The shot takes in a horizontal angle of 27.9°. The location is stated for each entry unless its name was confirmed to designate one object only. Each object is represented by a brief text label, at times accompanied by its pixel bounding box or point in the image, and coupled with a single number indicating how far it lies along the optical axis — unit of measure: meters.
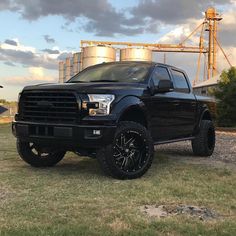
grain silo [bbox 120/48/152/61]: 30.83
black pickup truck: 6.84
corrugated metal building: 37.38
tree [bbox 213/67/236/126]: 22.58
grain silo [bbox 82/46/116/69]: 32.19
